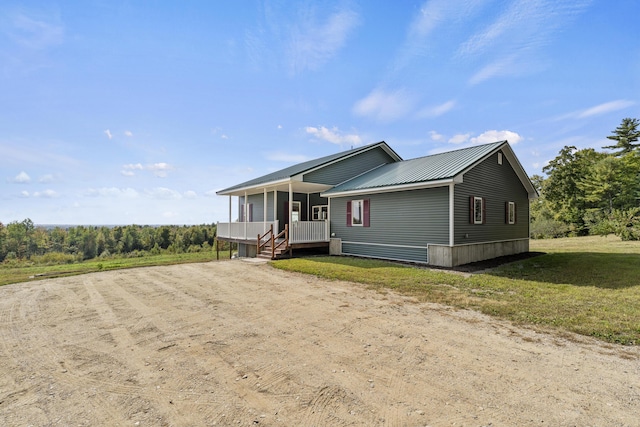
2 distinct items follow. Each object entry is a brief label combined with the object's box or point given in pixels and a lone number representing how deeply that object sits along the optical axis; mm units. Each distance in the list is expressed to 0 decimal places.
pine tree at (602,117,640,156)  37688
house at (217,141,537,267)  11398
